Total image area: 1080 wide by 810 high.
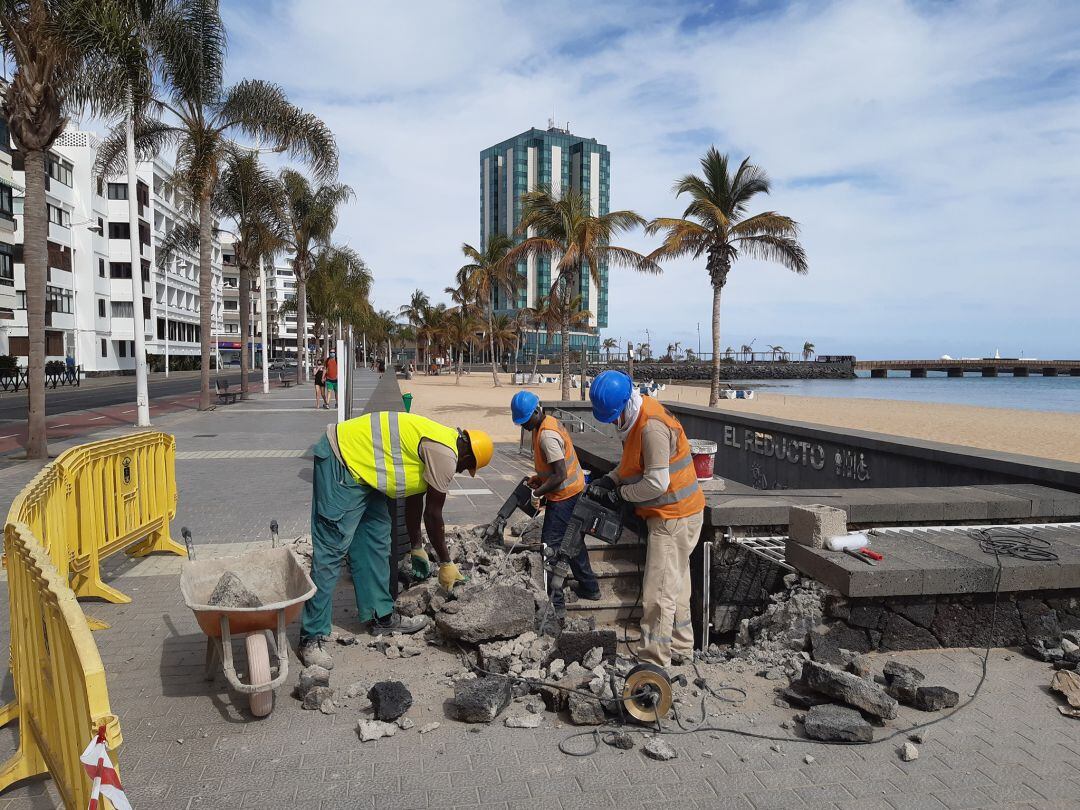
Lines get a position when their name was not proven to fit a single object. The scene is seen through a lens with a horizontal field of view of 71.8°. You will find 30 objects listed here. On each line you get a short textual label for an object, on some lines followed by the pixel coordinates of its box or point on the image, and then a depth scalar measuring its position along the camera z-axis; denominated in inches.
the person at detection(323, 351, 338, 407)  867.0
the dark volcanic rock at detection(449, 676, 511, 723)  146.1
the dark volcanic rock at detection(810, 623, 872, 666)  174.4
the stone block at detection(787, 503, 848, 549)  178.5
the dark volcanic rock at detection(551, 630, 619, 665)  170.1
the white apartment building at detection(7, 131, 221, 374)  1804.9
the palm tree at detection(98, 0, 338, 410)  731.4
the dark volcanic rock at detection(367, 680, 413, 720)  146.3
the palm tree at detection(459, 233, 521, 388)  1692.9
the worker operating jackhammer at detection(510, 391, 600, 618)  214.2
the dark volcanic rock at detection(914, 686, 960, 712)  147.3
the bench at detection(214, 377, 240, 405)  1054.4
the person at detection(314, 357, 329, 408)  967.0
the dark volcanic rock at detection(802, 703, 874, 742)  137.0
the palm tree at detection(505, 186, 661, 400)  919.7
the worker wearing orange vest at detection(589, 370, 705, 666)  178.2
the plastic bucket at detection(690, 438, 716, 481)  338.3
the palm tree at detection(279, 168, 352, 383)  1546.5
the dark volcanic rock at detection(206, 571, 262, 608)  159.6
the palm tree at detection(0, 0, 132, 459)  465.4
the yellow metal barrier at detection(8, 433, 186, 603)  188.6
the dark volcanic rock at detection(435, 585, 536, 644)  176.6
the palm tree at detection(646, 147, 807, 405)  869.8
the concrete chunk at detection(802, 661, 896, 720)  141.6
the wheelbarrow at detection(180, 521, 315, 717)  146.0
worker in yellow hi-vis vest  177.9
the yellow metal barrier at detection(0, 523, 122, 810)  90.0
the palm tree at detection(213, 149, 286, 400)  1116.5
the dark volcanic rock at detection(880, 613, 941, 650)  174.9
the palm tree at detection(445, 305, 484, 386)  2496.3
